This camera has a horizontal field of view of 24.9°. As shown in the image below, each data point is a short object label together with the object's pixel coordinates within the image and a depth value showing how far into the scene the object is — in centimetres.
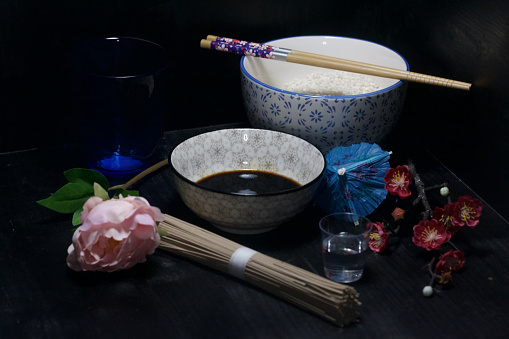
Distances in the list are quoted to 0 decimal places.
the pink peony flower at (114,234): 80
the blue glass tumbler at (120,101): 90
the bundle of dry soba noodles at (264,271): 78
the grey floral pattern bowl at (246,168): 83
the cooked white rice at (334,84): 97
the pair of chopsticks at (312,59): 90
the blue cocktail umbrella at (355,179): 87
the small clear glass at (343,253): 82
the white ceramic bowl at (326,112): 90
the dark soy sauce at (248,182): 89
